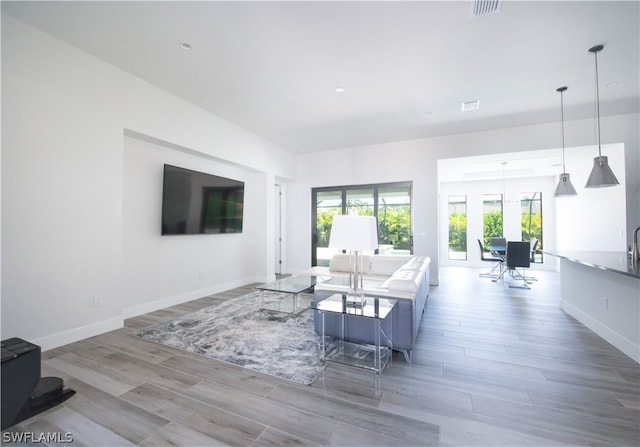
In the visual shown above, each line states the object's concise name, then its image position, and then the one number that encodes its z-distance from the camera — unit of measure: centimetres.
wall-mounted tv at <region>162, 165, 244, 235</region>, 436
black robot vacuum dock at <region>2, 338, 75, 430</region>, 180
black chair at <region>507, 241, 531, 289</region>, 602
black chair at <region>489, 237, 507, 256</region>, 753
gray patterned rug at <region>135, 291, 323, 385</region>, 257
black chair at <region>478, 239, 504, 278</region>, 690
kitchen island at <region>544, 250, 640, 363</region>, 269
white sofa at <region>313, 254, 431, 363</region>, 260
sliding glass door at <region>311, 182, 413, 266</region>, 655
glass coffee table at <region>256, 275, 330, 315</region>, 400
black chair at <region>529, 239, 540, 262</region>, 727
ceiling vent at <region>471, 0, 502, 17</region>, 242
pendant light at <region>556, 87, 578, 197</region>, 424
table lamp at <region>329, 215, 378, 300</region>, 255
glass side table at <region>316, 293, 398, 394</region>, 242
